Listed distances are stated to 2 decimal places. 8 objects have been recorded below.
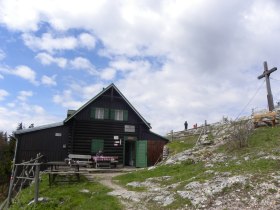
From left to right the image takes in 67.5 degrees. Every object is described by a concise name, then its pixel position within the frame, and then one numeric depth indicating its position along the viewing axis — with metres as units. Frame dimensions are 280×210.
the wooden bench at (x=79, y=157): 18.43
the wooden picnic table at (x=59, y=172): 11.82
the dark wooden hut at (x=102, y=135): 18.93
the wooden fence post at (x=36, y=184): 9.49
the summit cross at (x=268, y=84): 16.67
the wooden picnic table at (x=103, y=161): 18.14
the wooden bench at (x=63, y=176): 11.82
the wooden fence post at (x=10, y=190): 11.98
